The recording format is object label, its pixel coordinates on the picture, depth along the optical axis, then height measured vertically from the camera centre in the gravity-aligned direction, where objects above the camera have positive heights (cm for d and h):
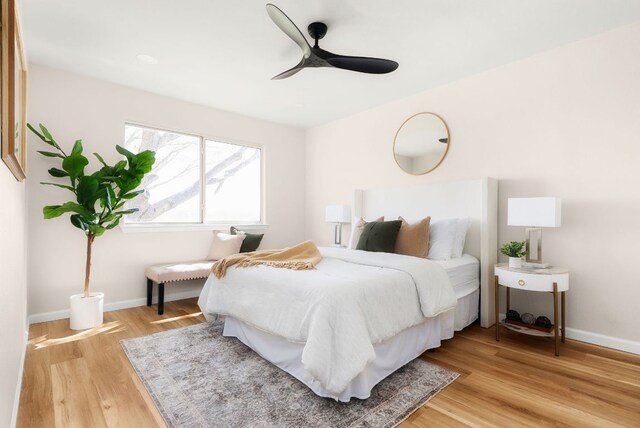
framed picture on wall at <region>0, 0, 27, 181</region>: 120 +48
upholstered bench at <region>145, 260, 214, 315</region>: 348 -70
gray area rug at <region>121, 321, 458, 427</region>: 168 -109
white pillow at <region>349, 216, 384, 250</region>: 364 -23
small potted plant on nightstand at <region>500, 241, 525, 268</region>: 272 -34
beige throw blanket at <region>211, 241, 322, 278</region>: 251 -40
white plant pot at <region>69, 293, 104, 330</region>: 300 -97
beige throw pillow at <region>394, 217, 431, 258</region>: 314 -27
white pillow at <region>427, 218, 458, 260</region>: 313 -25
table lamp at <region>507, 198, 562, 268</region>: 248 -3
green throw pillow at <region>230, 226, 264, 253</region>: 426 -40
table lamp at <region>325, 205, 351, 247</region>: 440 -6
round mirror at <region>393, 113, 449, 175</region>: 369 +83
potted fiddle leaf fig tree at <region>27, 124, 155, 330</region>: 301 +16
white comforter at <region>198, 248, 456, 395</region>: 171 -60
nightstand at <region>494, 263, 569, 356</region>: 248 -55
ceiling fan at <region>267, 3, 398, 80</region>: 232 +114
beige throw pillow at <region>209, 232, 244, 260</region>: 416 -45
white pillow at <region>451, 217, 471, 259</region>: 319 -23
